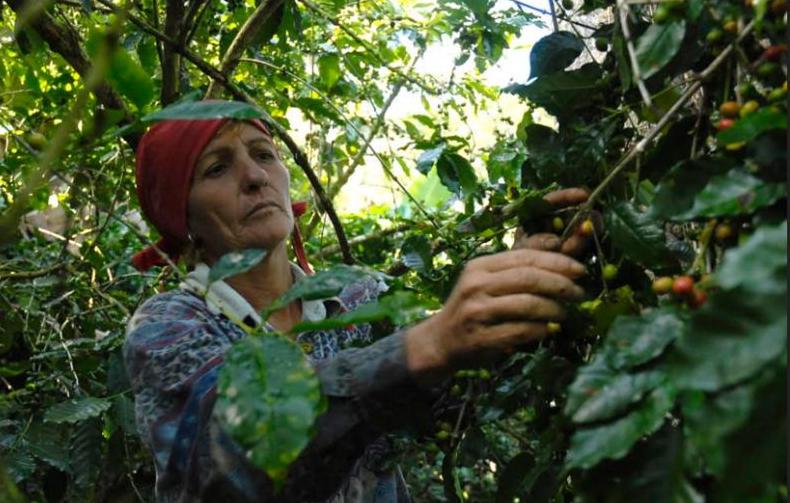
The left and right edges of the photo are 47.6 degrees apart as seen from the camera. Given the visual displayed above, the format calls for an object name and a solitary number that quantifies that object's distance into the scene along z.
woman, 0.99
